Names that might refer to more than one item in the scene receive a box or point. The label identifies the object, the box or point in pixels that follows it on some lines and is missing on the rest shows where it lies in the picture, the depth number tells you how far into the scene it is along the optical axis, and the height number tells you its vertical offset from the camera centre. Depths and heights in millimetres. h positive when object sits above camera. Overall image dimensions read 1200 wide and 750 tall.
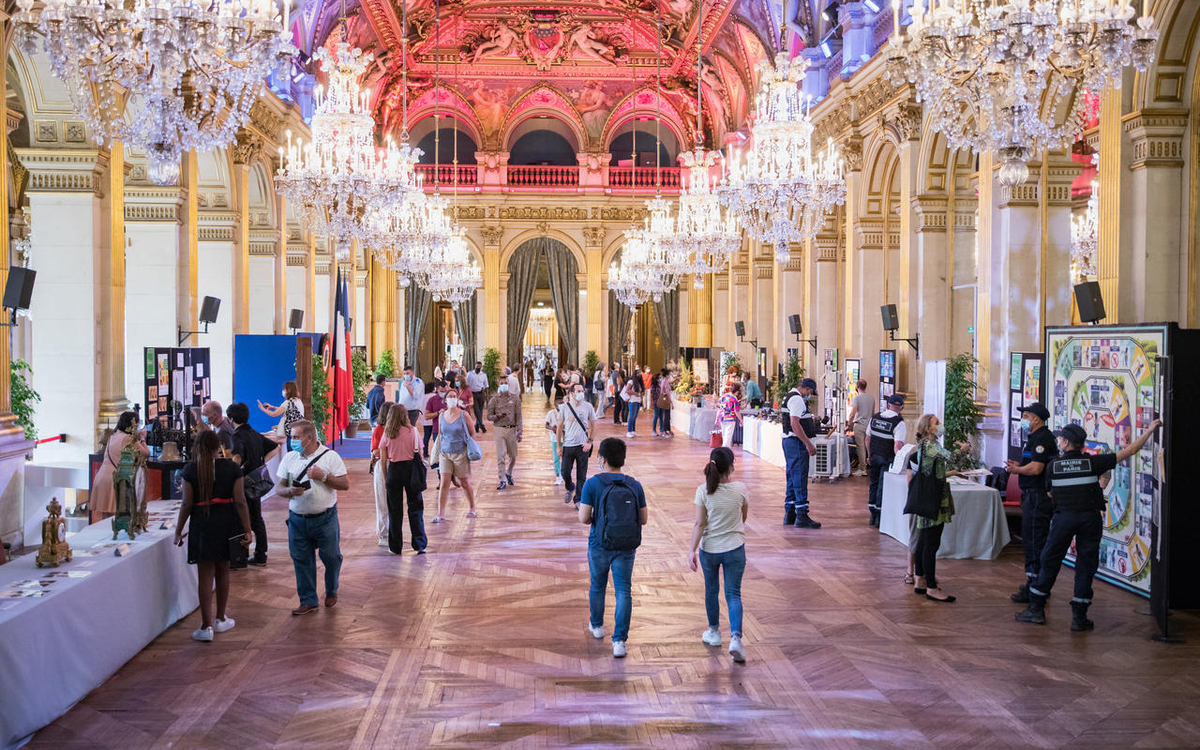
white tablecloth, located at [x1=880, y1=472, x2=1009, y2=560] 8320 -1331
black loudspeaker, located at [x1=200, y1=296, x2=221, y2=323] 13164 +686
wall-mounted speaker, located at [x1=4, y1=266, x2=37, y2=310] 7992 +574
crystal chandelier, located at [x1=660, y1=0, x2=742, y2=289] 16434 +2255
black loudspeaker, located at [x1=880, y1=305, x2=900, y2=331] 13594 +598
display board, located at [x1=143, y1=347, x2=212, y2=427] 10453 -197
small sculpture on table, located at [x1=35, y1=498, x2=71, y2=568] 5430 -967
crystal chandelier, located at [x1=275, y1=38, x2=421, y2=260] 11609 +2247
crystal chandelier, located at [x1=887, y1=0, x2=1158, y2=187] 5922 +1847
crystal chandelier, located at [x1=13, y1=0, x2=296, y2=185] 5828 +1834
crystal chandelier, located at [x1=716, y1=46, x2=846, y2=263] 11750 +2205
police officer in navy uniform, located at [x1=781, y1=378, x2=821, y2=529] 9547 -931
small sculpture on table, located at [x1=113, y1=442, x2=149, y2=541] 6059 -816
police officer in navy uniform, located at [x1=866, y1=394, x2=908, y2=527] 9133 -681
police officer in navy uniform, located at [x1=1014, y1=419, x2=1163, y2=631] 6145 -910
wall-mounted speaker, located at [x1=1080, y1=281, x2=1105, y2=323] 8125 +492
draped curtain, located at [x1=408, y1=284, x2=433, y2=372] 29461 +1310
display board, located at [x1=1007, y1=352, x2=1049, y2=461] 9302 -237
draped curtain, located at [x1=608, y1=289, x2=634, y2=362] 28969 +1073
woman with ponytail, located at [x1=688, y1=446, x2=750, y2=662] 5527 -904
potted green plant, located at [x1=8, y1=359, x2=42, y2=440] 8633 -291
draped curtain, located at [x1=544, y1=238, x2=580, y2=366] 28328 +2121
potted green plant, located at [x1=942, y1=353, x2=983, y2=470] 10211 -478
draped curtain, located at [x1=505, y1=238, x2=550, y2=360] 28312 +2145
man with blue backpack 5594 -886
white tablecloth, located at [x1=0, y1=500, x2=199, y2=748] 4430 -1304
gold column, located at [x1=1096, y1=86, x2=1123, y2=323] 8281 +1297
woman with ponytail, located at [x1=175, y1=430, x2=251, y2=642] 5883 -878
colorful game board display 6766 -350
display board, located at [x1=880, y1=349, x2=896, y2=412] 13516 -132
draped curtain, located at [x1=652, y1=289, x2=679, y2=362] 29547 +1149
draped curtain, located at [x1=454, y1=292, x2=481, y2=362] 28219 +979
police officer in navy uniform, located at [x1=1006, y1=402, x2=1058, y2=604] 6855 -840
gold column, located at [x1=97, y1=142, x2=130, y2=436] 10391 +722
